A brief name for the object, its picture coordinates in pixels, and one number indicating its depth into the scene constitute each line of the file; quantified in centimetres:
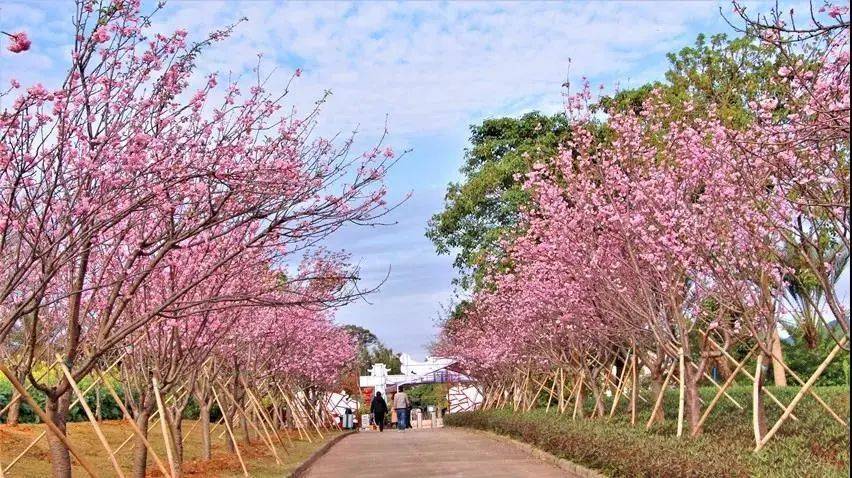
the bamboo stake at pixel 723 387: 1459
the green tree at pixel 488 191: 3056
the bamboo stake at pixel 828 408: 1327
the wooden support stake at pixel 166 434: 1120
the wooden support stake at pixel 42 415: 726
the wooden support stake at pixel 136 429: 981
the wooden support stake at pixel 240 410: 1830
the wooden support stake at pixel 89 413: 902
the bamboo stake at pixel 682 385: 1463
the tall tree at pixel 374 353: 9256
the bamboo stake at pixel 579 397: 2303
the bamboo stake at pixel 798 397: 1191
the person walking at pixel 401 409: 4184
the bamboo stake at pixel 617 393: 2150
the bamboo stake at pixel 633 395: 1861
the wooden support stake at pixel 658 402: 1652
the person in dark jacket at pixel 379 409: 4138
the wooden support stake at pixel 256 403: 2060
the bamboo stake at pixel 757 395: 1234
